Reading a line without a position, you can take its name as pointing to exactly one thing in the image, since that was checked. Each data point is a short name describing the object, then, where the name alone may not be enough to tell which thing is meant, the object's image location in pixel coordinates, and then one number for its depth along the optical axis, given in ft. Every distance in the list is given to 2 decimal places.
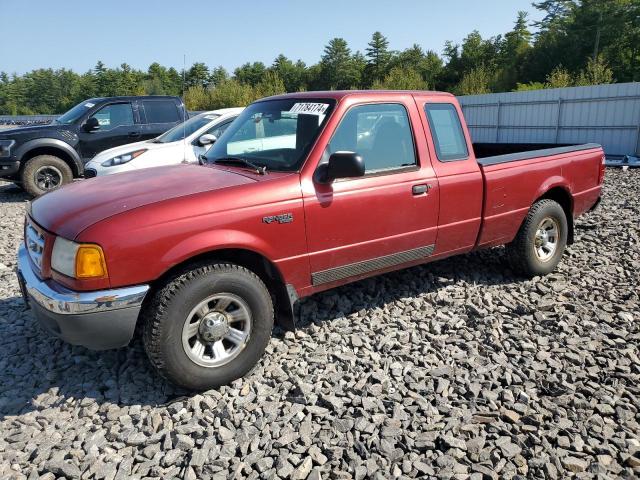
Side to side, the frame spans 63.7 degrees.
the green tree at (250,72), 272.35
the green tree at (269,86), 126.94
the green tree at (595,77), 86.88
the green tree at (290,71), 265.13
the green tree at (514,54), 152.66
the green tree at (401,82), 122.43
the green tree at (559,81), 86.02
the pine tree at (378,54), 258.78
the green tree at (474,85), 115.85
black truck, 31.83
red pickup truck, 9.86
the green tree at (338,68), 258.98
